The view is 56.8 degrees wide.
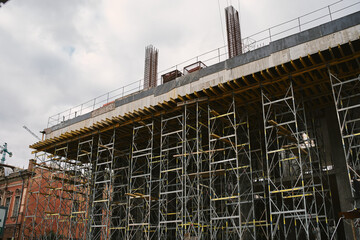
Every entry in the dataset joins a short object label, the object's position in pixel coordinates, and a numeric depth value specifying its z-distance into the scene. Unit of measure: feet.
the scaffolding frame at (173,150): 70.18
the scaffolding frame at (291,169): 58.70
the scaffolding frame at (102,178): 78.77
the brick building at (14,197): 117.60
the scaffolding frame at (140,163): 79.05
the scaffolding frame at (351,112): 59.97
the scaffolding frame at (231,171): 65.46
